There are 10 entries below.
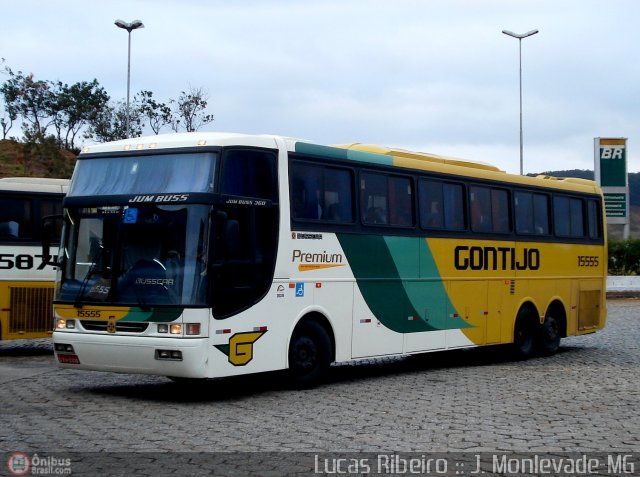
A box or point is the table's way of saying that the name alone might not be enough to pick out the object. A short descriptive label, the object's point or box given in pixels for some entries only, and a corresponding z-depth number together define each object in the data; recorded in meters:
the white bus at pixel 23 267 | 19.02
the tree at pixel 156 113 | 52.06
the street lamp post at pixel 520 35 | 48.53
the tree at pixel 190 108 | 51.31
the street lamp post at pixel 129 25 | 43.72
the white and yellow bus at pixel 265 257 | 12.76
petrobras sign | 50.56
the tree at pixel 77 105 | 56.81
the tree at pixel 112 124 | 52.78
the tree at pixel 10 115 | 57.91
